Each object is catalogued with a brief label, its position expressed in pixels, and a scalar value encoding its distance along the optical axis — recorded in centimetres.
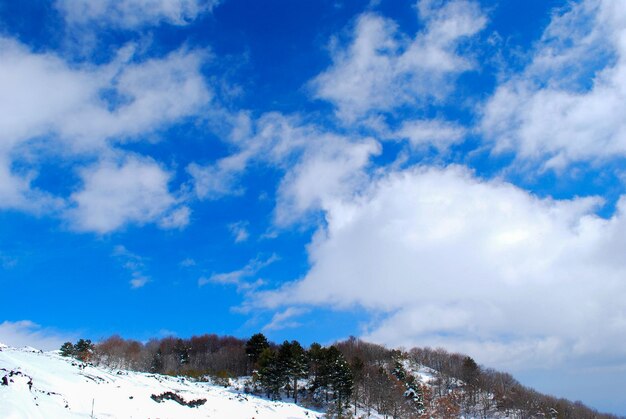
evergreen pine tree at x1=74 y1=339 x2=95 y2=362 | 8981
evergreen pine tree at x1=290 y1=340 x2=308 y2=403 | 8056
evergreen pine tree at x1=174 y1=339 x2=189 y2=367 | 12686
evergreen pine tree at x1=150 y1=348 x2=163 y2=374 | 11305
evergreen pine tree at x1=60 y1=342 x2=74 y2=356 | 9318
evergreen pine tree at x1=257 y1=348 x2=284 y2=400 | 7806
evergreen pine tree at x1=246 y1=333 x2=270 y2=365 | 10244
